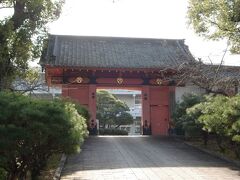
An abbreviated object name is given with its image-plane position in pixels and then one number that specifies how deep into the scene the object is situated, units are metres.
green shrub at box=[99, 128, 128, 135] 27.03
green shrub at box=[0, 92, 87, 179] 5.68
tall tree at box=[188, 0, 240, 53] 9.86
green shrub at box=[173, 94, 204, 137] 12.90
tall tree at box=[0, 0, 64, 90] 9.29
